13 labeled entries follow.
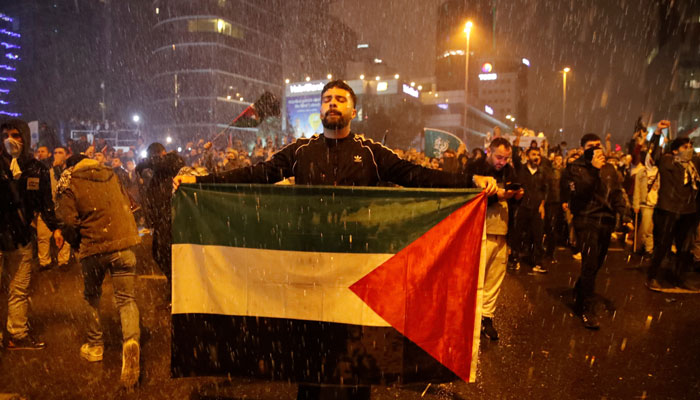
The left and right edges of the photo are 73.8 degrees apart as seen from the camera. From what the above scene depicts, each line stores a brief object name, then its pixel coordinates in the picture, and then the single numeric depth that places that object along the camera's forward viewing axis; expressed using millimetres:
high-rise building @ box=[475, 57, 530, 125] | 173250
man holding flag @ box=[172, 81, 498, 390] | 2975
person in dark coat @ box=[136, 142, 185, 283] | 5984
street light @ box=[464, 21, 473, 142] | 25906
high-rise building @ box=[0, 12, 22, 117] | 74500
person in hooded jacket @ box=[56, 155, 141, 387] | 4102
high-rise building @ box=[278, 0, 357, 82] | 171250
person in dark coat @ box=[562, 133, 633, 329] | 5668
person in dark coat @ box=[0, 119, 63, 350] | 4727
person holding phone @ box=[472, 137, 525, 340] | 5059
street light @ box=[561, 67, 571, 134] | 35622
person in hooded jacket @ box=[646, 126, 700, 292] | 6922
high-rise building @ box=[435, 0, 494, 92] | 192275
